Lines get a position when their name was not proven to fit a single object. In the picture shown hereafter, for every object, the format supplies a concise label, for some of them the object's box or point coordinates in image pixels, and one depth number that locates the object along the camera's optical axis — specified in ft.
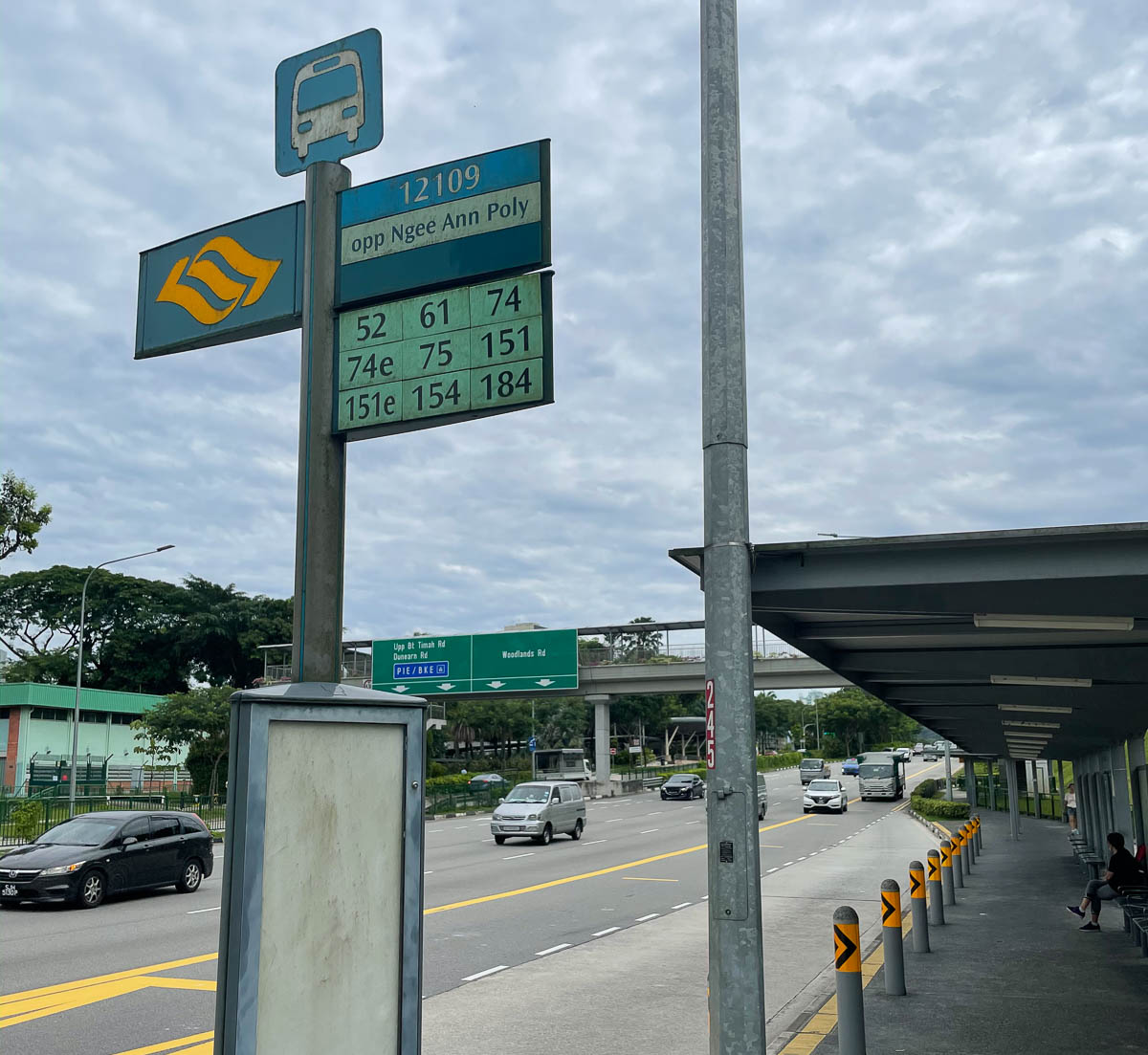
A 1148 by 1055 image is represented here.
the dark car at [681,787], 193.77
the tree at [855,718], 371.76
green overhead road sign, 141.28
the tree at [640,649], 185.88
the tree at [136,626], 257.96
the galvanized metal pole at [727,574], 17.62
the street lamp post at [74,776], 98.47
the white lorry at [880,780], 195.00
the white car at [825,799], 162.09
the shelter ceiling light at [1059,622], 26.55
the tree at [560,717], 310.86
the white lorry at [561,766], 216.13
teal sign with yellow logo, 19.31
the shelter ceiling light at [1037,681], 40.08
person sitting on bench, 49.65
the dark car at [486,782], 181.57
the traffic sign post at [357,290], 17.21
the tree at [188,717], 148.36
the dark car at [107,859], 57.62
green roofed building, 186.60
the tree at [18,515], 142.31
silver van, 103.91
